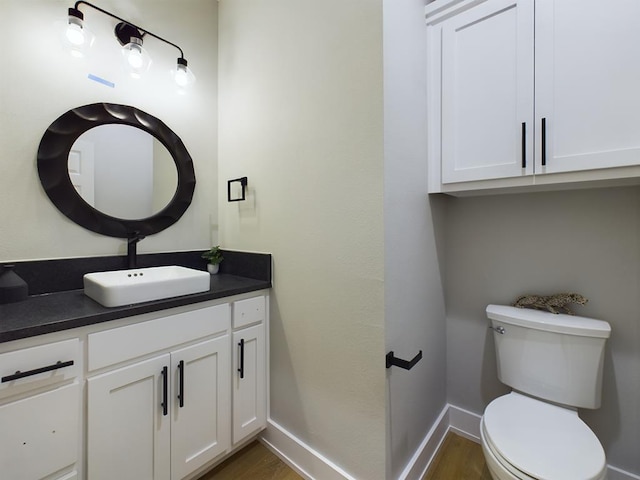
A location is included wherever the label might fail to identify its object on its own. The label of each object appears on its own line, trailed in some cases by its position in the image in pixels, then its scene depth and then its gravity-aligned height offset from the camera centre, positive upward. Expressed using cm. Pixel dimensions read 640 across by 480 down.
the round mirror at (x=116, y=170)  134 +35
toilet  95 -71
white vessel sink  107 -20
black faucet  151 -6
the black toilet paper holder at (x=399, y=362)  109 -48
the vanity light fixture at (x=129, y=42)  127 +95
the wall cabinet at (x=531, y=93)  105 +62
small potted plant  178 -14
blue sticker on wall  143 +79
